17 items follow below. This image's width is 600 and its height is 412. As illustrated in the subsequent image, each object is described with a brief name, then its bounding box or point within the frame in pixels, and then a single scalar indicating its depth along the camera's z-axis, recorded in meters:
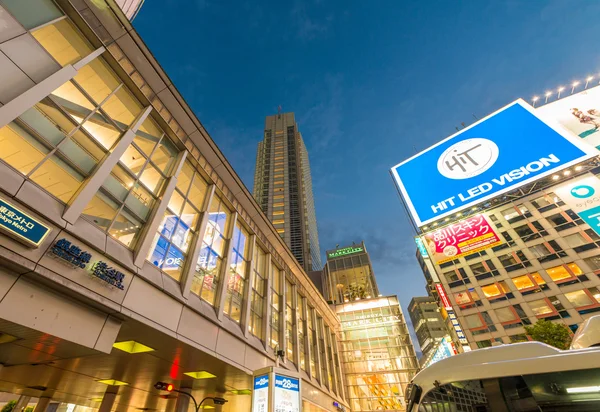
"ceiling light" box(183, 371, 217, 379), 12.64
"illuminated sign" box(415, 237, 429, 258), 37.38
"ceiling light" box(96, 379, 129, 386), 12.36
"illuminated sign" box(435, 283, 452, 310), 40.59
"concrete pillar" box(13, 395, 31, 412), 16.72
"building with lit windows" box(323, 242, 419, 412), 30.86
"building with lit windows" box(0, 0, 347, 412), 6.84
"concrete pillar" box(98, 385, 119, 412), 13.60
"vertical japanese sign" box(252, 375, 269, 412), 8.35
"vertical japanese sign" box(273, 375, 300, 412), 8.34
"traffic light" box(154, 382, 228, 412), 10.73
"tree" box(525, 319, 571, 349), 22.91
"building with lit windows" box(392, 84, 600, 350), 12.44
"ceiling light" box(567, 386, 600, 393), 4.11
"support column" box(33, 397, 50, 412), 15.00
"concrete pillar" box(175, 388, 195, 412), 13.23
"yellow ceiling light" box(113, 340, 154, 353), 9.67
